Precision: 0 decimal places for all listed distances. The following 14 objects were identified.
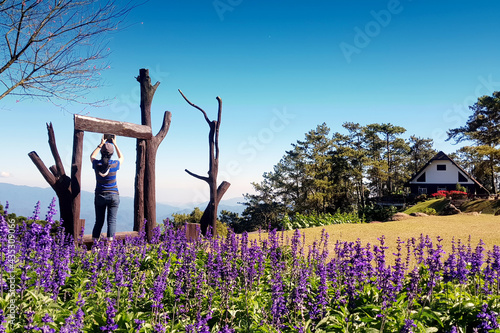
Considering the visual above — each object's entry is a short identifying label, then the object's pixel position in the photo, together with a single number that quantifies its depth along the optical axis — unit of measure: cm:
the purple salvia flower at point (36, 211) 513
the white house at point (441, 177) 4528
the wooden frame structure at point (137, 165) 1021
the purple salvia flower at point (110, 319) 306
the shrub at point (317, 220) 2066
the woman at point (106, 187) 976
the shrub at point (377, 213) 2795
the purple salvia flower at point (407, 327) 353
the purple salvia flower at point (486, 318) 381
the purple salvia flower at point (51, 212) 507
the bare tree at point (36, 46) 986
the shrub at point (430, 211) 2946
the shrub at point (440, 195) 3723
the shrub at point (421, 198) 3994
